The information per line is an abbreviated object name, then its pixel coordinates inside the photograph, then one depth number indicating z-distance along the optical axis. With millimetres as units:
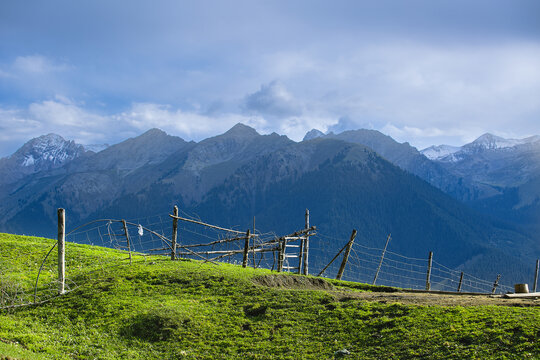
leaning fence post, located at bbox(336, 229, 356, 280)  36062
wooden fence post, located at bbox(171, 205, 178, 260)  30594
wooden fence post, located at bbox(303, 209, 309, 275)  39016
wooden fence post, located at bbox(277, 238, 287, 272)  35406
